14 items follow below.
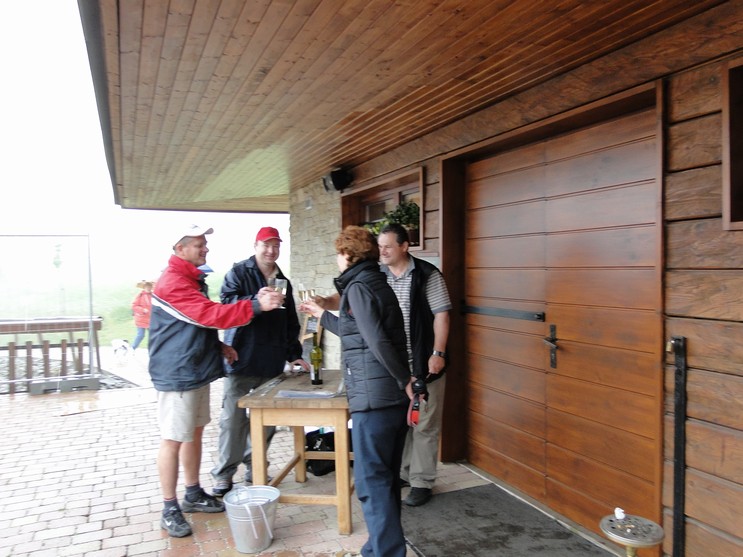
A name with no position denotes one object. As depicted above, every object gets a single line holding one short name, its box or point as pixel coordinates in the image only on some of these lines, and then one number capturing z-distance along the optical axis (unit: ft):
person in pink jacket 32.05
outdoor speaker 19.26
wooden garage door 9.16
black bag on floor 13.09
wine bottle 11.04
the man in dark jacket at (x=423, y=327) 11.45
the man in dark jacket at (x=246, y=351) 11.89
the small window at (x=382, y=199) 15.17
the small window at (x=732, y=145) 7.20
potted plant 15.15
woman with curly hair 8.29
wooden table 9.82
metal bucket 9.38
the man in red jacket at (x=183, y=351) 9.96
